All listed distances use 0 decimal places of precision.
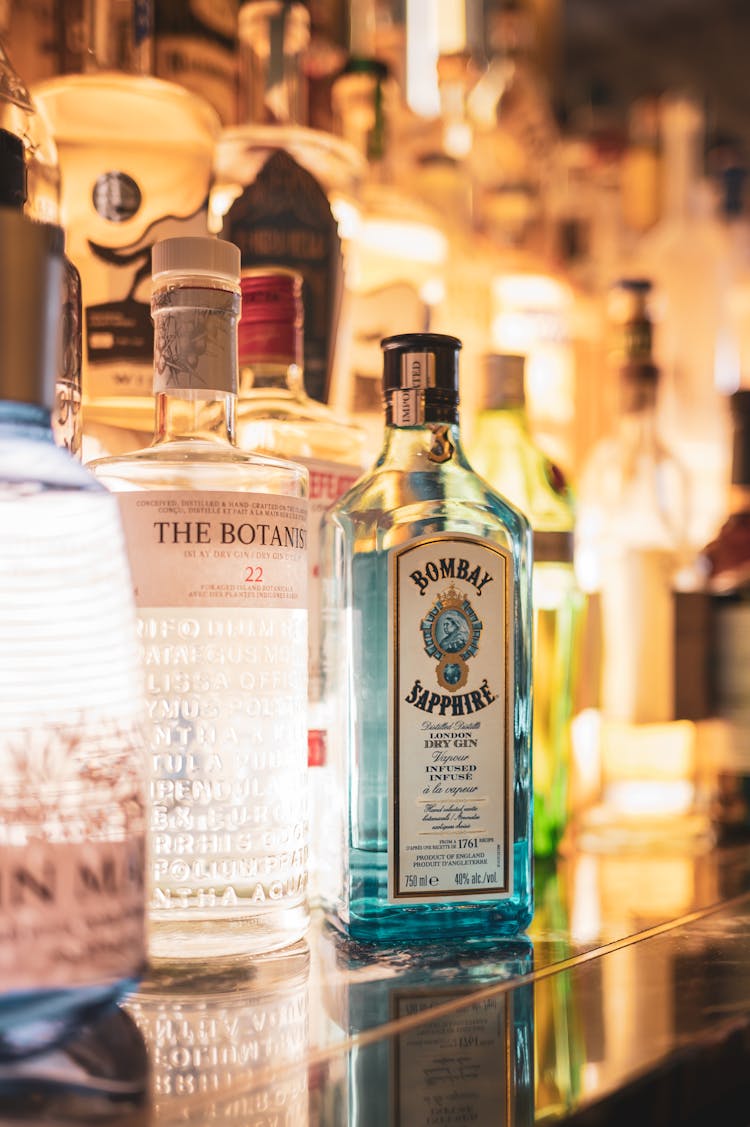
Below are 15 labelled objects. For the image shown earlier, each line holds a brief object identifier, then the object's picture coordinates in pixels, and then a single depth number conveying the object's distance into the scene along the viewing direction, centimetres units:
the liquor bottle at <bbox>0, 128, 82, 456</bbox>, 63
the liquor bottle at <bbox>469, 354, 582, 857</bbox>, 86
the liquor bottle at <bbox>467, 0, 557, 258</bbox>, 113
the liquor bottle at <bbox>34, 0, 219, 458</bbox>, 72
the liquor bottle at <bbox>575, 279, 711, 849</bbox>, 93
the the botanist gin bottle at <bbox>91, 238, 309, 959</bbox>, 55
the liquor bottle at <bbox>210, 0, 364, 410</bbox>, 79
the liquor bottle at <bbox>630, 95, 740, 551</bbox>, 121
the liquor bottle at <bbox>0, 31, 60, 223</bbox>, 66
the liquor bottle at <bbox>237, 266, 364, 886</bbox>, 68
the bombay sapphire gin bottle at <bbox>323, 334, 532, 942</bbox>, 59
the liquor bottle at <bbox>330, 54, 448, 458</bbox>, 92
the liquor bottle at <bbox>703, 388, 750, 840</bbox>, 93
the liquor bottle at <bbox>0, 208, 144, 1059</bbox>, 42
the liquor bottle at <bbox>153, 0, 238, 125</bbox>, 84
